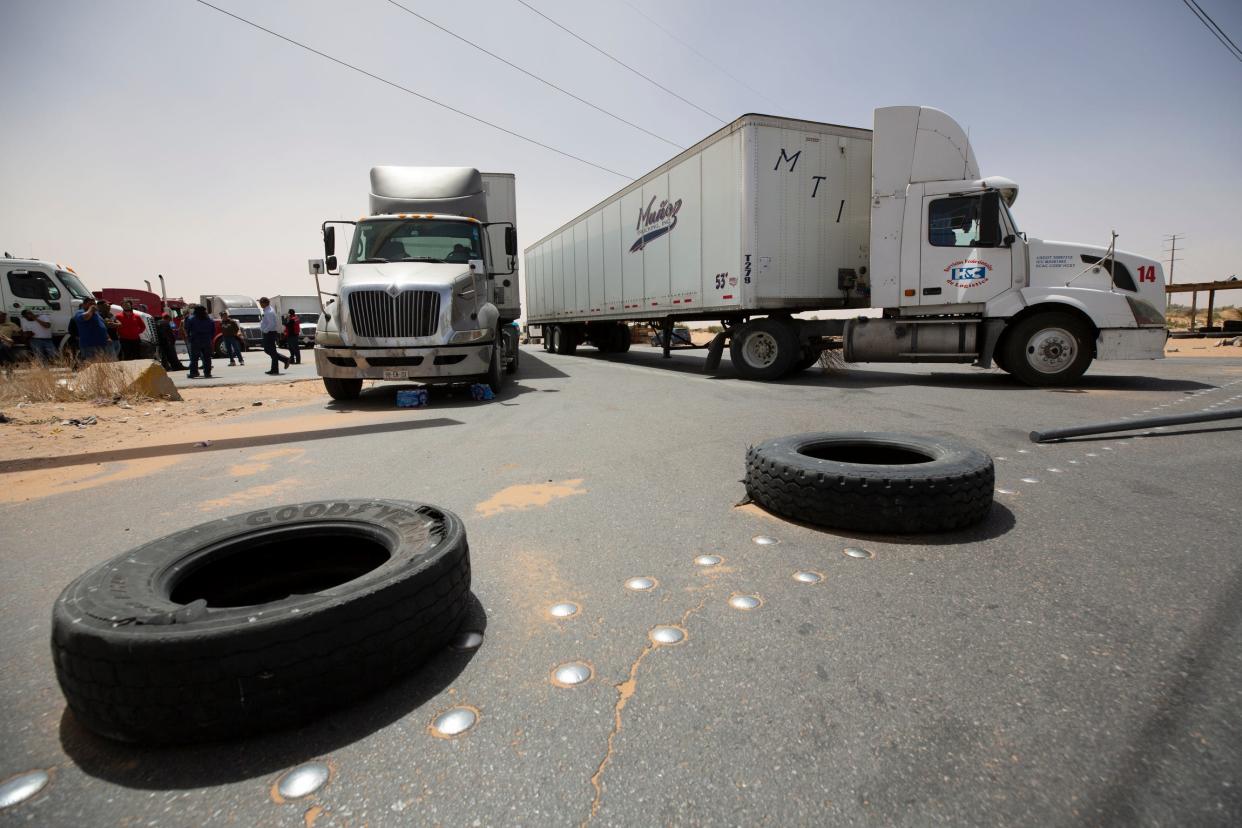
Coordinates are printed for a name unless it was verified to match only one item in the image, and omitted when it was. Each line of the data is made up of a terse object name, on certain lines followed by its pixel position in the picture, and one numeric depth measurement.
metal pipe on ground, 4.47
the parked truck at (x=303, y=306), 33.47
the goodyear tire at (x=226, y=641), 1.35
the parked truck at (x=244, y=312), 30.29
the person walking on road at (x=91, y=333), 11.84
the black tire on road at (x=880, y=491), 2.65
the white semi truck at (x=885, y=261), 8.58
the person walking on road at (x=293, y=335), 17.14
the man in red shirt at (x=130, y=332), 13.20
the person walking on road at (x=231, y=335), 17.23
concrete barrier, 8.20
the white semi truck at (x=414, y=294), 7.69
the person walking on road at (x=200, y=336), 12.98
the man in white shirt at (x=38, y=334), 13.34
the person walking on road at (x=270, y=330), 14.73
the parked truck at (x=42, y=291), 13.67
